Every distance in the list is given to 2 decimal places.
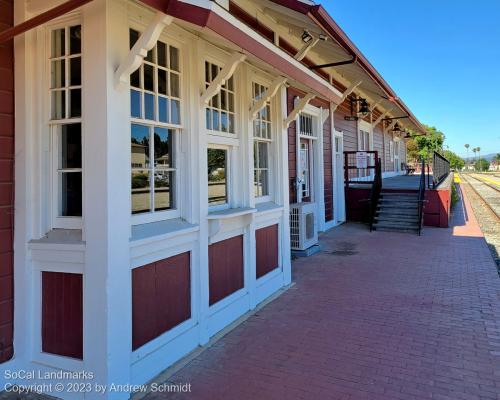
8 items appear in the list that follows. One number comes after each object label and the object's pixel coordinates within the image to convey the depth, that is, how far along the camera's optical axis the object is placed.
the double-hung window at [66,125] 2.90
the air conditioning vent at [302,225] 7.18
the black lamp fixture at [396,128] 20.19
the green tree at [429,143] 42.62
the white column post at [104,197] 2.65
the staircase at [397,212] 10.28
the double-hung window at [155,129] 3.08
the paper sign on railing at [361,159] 11.31
